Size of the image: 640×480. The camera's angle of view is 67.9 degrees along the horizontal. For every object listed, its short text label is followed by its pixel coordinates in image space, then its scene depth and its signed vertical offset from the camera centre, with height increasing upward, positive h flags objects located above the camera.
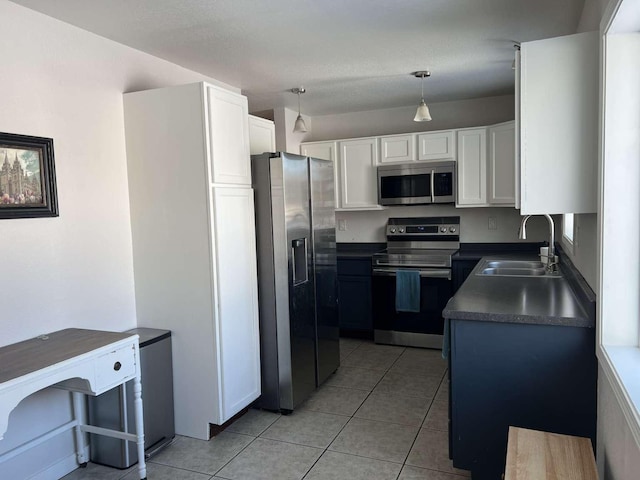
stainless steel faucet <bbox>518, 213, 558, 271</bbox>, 3.32 -0.39
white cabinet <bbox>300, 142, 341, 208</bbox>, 5.04 +0.59
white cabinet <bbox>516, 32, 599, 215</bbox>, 2.03 +0.33
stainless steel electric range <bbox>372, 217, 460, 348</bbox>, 4.43 -0.71
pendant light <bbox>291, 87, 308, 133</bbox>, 4.25 +0.73
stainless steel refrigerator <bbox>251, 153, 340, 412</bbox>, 3.10 -0.46
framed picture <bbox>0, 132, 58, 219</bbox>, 2.22 +0.19
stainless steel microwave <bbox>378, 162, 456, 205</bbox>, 4.60 +0.20
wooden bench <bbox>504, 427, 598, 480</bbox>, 1.56 -0.90
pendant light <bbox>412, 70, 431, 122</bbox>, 3.69 +0.71
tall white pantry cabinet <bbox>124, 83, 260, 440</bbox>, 2.74 -0.15
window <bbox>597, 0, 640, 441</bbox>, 1.66 +0.03
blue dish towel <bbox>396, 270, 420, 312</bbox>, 4.43 -0.82
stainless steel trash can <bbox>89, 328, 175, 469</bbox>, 2.56 -1.09
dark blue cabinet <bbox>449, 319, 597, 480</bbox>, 2.06 -0.83
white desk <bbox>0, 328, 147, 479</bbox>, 1.82 -0.65
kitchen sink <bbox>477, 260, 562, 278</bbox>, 3.52 -0.52
